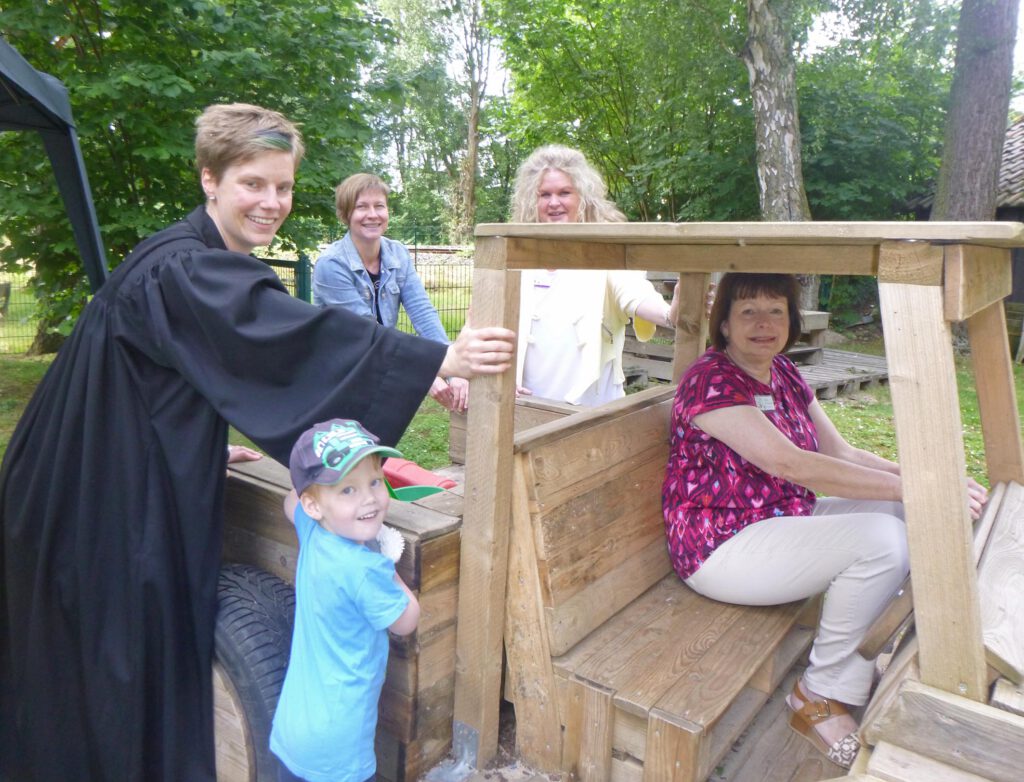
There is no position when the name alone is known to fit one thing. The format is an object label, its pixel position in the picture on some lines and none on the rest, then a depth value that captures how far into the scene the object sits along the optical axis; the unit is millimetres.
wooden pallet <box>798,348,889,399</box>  8500
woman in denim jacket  3611
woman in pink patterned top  2059
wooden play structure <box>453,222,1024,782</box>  1361
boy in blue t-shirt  1605
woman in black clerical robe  1736
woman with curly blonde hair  3141
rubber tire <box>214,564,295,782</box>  1858
